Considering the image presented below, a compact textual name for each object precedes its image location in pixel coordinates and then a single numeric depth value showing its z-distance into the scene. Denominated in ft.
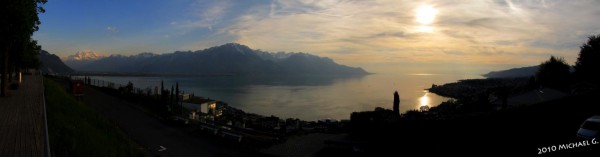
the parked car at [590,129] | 41.01
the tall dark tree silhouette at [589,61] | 163.70
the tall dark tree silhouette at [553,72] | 209.48
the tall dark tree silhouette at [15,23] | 76.75
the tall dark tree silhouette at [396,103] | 84.26
